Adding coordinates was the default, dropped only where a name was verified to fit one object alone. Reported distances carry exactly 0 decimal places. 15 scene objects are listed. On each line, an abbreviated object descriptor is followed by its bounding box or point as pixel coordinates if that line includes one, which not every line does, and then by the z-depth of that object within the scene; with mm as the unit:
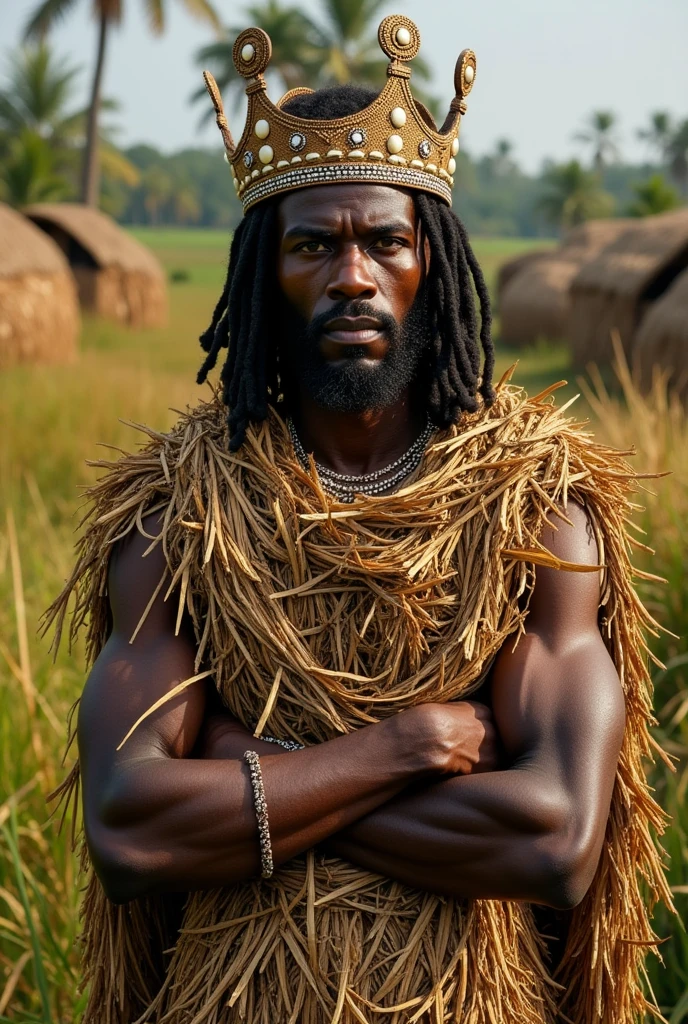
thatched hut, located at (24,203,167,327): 21812
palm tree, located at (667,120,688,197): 70438
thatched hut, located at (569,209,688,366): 13375
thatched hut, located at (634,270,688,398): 10219
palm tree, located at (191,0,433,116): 33094
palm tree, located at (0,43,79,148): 32969
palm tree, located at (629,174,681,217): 26781
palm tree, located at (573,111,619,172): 61281
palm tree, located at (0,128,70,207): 27062
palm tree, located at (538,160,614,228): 47250
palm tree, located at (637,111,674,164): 67000
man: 1769
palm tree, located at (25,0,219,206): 25516
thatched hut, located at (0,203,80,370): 14594
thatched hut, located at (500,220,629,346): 18984
